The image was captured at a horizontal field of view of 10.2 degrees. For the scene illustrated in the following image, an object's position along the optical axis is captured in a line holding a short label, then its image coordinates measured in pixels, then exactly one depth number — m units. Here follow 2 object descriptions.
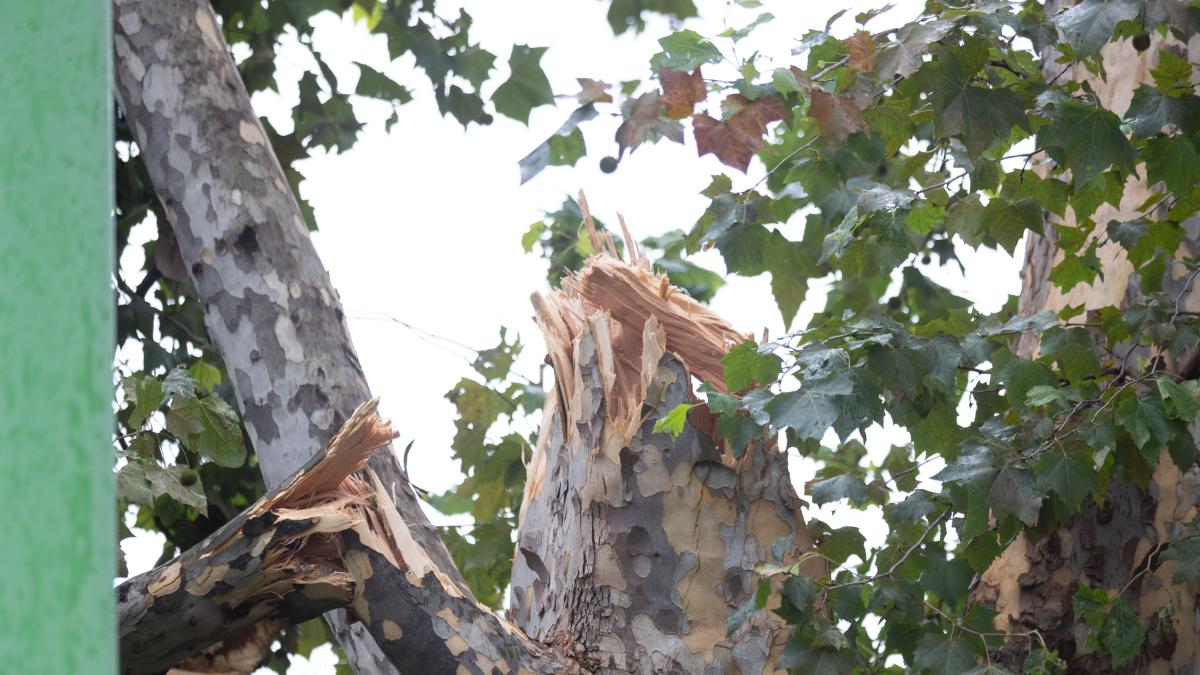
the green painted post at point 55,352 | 4.74
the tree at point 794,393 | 10.53
